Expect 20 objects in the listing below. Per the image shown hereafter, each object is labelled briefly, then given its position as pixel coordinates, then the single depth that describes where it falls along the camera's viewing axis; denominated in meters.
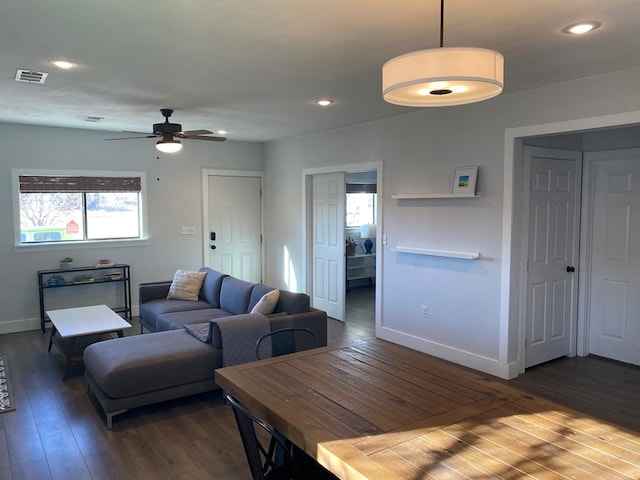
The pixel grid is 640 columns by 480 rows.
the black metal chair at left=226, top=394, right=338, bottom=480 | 1.83
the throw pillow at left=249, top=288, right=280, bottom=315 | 4.16
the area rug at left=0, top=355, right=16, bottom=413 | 3.68
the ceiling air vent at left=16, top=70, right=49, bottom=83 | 3.45
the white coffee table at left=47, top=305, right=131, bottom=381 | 4.23
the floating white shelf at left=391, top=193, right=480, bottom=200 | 4.36
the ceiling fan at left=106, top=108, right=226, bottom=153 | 4.60
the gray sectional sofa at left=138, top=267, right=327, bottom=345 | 4.16
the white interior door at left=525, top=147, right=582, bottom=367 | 4.41
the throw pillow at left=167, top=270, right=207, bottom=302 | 5.57
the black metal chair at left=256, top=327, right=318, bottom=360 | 2.84
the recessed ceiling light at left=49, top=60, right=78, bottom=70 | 3.21
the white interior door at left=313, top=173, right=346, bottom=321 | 6.33
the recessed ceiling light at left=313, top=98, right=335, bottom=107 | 4.39
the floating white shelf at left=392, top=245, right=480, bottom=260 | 4.41
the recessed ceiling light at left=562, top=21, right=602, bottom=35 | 2.52
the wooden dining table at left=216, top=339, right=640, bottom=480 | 1.51
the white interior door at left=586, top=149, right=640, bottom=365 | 4.55
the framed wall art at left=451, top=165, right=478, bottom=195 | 4.36
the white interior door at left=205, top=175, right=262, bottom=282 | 7.31
